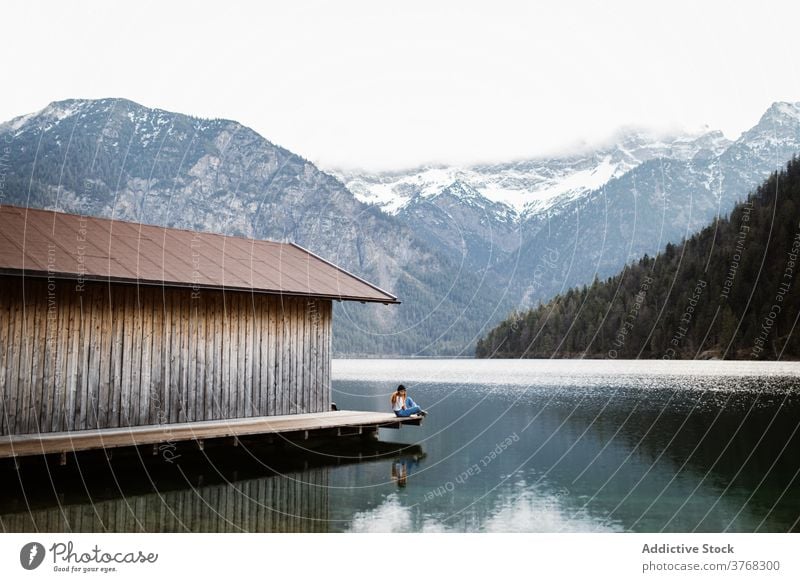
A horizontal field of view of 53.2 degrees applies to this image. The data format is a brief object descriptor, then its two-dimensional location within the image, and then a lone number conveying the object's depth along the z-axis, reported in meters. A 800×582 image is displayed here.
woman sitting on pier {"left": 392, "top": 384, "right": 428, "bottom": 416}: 24.34
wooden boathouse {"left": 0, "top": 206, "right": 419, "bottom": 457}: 16.75
